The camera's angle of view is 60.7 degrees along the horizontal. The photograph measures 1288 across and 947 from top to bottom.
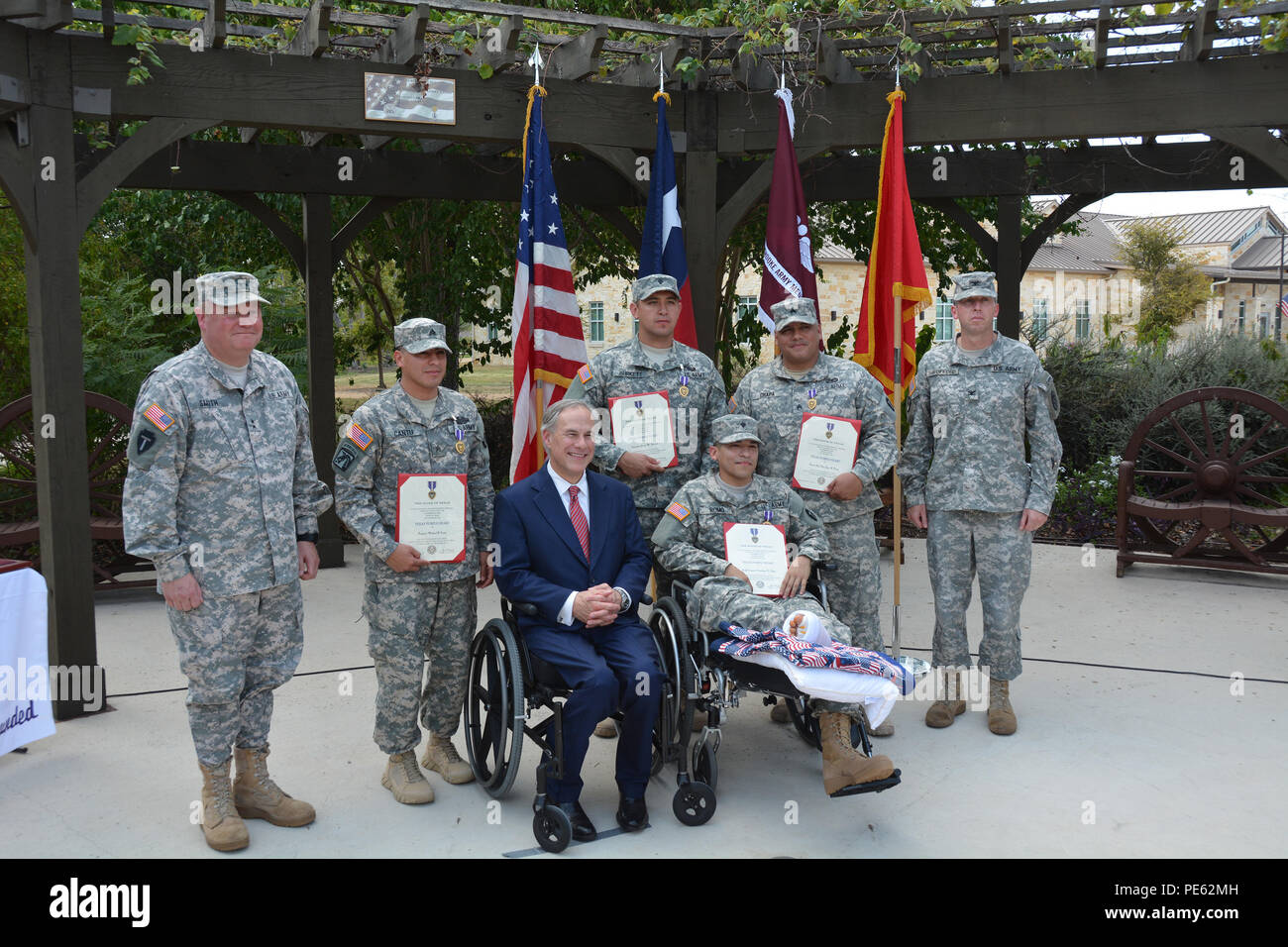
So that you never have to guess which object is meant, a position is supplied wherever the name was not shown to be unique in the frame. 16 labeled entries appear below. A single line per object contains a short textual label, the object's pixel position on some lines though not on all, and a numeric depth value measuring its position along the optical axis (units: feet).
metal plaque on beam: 16.01
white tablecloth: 12.52
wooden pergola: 13.96
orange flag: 16.02
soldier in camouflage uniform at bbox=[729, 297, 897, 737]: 13.21
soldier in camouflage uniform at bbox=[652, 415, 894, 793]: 11.52
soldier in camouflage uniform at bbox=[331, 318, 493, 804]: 11.30
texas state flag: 17.04
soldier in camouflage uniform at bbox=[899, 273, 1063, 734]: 13.70
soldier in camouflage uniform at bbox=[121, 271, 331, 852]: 10.04
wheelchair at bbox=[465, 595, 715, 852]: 10.41
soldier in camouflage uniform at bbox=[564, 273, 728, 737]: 13.19
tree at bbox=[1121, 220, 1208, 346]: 103.96
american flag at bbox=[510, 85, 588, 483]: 15.53
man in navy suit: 10.64
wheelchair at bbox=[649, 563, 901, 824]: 10.89
